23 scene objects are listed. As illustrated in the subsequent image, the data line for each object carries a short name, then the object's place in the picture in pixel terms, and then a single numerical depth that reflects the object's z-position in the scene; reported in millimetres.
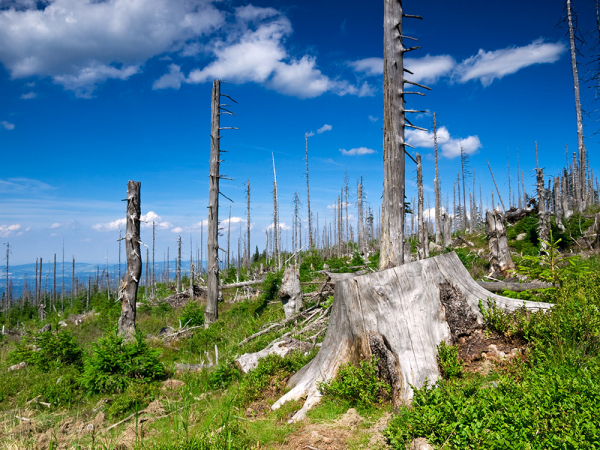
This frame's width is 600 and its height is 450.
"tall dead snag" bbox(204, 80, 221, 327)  12508
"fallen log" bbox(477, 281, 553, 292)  7604
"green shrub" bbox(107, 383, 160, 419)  5949
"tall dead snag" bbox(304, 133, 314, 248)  36812
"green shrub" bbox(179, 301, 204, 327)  12898
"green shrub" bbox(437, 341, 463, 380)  4223
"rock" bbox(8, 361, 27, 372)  9078
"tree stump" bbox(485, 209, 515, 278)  12992
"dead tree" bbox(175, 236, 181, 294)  35000
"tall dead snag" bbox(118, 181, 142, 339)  10664
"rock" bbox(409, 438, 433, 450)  2891
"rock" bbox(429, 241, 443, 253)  27672
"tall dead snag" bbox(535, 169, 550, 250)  17016
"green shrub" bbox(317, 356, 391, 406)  4125
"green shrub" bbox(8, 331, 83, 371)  8516
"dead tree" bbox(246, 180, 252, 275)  41531
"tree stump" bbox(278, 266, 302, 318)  10234
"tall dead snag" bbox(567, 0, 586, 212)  19453
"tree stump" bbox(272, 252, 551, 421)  4328
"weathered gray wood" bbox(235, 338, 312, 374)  6730
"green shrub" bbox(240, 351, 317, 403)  5301
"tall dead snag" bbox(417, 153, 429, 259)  23750
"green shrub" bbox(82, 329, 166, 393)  6949
